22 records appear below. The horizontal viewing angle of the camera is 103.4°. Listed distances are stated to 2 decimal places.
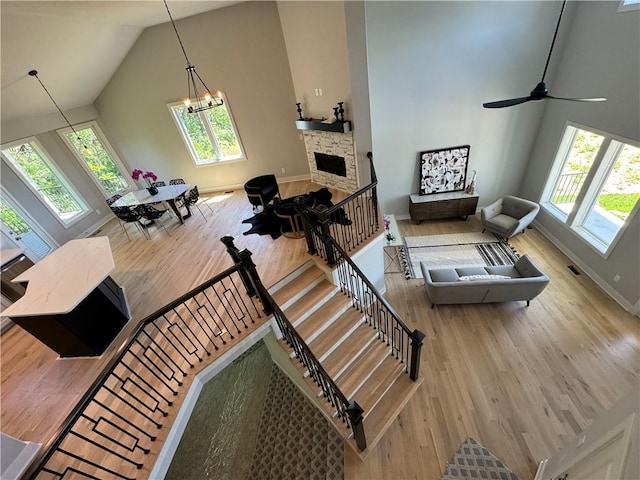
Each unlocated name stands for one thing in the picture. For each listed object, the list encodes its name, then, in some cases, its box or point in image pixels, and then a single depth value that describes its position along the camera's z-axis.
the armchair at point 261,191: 5.12
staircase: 3.12
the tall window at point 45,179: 5.05
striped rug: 5.37
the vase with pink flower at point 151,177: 5.45
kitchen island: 2.68
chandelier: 5.58
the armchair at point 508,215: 5.48
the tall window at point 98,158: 6.06
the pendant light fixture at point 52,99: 4.15
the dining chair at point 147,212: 5.10
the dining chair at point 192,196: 5.64
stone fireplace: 5.10
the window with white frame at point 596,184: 4.01
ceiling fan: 2.78
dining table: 5.27
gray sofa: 3.95
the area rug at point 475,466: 2.76
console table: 6.15
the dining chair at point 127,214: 5.08
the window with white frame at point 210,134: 6.29
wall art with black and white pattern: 5.84
